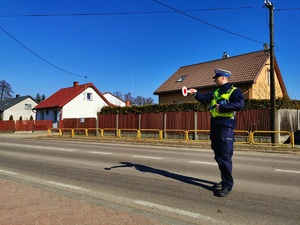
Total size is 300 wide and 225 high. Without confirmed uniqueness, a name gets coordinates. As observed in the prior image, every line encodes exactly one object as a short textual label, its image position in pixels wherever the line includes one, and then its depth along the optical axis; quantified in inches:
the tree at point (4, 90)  2419.9
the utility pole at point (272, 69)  464.5
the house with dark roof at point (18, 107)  1727.5
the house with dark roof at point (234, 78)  761.7
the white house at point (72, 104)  1194.2
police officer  147.1
